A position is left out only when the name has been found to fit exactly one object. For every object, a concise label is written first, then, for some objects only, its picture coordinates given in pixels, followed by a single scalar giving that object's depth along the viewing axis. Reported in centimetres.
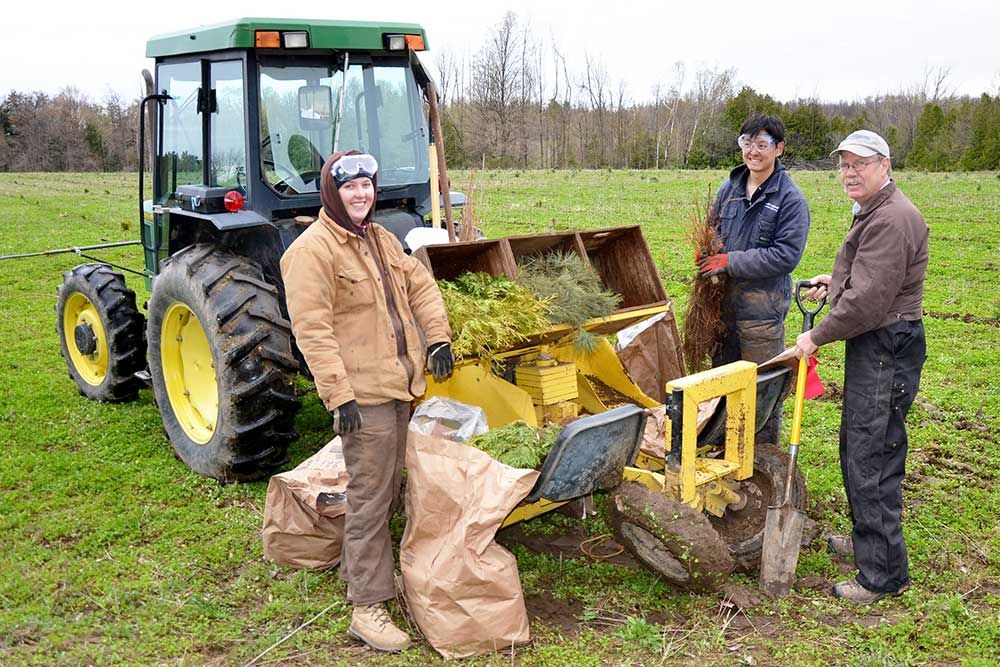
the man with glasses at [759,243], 444
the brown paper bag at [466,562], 340
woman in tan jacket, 335
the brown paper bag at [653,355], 493
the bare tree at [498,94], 3272
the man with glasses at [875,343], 355
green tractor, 469
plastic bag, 413
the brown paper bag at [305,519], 400
